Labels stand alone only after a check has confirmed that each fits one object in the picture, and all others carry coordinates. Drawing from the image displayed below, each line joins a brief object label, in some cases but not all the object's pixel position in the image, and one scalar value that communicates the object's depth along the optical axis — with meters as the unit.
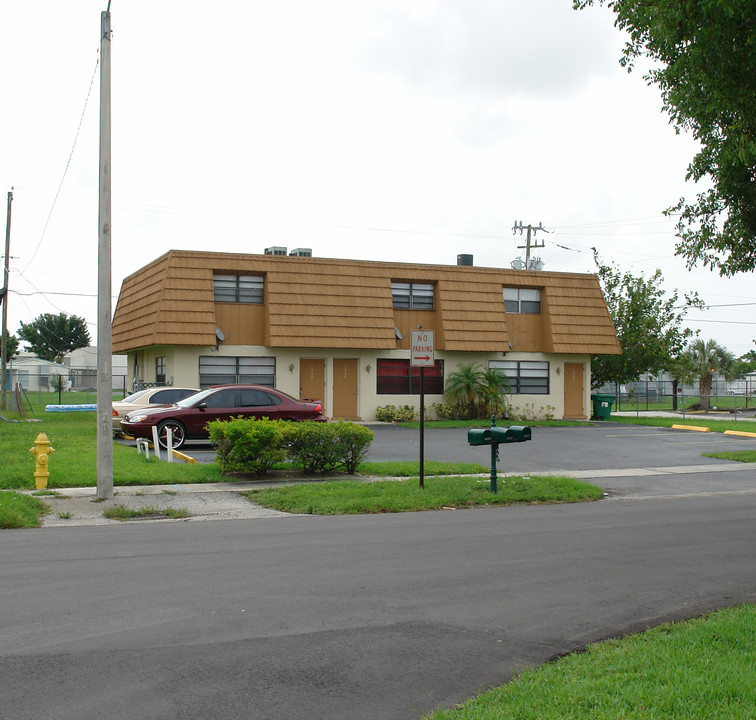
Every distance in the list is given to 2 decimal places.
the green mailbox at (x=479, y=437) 13.38
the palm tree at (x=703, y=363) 52.12
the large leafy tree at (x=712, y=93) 9.02
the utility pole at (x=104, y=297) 13.17
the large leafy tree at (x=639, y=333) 38.94
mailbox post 13.23
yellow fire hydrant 13.86
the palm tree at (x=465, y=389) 32.84
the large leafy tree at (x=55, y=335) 94.38
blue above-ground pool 38.00
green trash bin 36.22
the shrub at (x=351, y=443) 16.20
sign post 13.49
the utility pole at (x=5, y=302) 34.92
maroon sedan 20.73
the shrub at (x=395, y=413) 31.69
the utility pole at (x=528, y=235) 53.19
